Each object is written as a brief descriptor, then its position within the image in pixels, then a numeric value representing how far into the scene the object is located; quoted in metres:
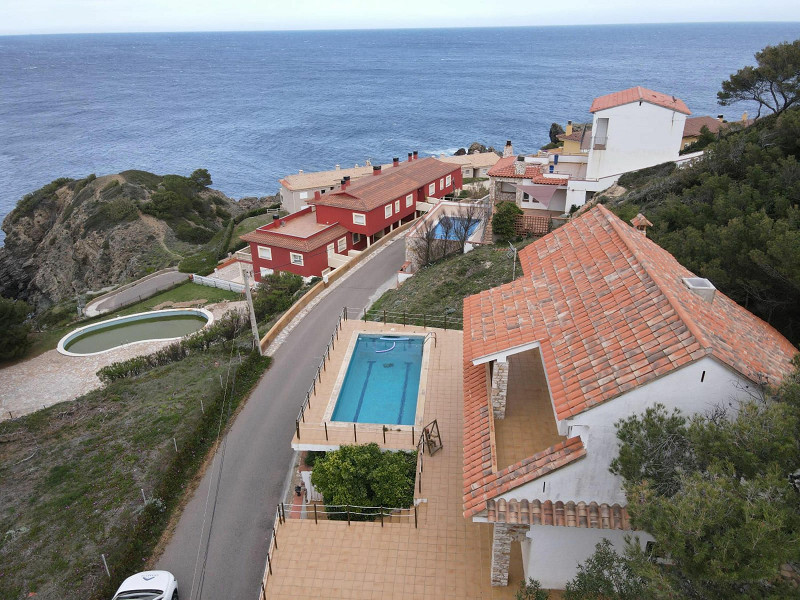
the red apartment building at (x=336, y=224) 41.09
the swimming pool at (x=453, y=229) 36.40
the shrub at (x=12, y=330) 33.81
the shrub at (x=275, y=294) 33.97
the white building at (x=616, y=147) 35.91
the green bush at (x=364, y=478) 14.43
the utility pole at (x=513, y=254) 28.03
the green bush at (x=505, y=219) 34.03
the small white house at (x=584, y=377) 9.28
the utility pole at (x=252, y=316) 23.69
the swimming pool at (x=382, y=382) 18.59
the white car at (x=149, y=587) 13.48
